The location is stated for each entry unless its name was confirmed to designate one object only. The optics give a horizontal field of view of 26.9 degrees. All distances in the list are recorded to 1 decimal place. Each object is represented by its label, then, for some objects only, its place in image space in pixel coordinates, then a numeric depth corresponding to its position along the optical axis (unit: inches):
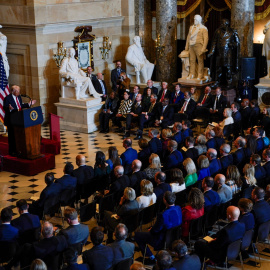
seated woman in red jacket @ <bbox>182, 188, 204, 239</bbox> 344.2
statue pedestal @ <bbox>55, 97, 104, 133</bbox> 653.3
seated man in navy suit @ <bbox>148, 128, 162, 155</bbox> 480.3
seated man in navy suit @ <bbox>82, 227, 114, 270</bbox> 284.8
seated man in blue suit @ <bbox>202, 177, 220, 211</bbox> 359.8
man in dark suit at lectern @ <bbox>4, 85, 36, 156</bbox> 510.0
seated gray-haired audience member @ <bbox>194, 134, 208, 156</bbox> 463.5
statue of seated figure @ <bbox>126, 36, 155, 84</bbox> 749.3
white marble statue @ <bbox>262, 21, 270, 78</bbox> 695.1
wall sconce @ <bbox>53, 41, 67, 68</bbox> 692.7
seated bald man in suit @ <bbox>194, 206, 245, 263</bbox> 315.9
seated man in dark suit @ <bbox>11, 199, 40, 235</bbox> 331.9
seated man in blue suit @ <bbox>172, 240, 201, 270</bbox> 278.7
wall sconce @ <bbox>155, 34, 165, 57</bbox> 764.0
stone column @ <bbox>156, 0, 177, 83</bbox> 763.4
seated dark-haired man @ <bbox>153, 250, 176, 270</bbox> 265.6
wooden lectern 496.7
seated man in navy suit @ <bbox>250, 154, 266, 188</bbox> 407.5
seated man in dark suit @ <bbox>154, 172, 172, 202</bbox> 375.6
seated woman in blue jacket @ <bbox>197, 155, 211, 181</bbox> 404.8
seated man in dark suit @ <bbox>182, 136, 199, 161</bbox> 452.8
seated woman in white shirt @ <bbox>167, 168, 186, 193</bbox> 384.2
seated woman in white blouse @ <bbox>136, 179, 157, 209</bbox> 359.9
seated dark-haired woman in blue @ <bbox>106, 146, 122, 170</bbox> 431.2
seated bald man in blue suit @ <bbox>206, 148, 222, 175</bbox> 421.0
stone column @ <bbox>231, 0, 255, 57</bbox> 717.9
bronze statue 690.2
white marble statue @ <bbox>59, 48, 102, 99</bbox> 656.4
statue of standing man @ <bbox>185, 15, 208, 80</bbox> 714.8
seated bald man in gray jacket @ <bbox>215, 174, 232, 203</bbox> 372.2
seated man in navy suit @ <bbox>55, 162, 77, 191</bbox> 394.9
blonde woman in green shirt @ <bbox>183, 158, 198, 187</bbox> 404.2
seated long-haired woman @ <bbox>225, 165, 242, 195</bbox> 384.2
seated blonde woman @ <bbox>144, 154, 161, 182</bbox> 407.8
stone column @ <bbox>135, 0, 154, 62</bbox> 816.9
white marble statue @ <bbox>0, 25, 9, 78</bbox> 634.2
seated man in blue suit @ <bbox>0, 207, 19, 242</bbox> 318.7
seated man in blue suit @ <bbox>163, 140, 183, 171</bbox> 442.9
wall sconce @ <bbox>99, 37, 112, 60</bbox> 768.9
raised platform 511.2
